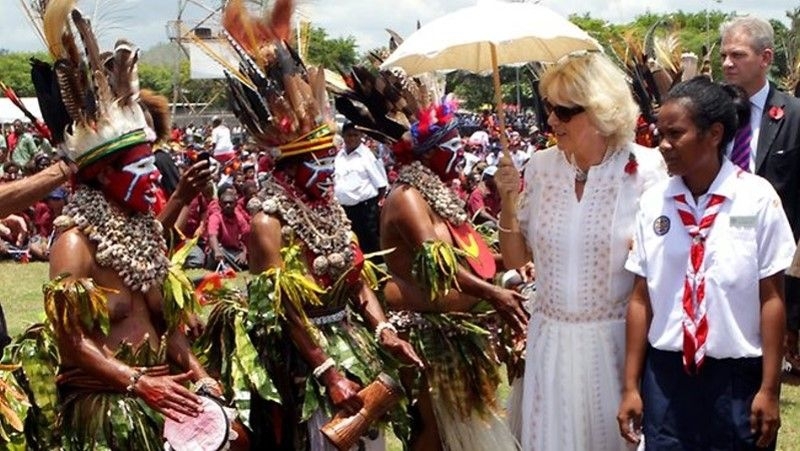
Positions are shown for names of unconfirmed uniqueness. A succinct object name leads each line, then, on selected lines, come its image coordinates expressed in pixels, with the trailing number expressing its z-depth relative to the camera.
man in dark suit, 5.45
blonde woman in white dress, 3.97
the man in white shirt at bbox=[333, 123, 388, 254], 11.42
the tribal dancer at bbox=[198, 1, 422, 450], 4.62
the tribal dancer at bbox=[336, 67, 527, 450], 5.39
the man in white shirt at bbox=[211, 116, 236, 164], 20.27
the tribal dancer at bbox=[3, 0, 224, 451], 3.95
